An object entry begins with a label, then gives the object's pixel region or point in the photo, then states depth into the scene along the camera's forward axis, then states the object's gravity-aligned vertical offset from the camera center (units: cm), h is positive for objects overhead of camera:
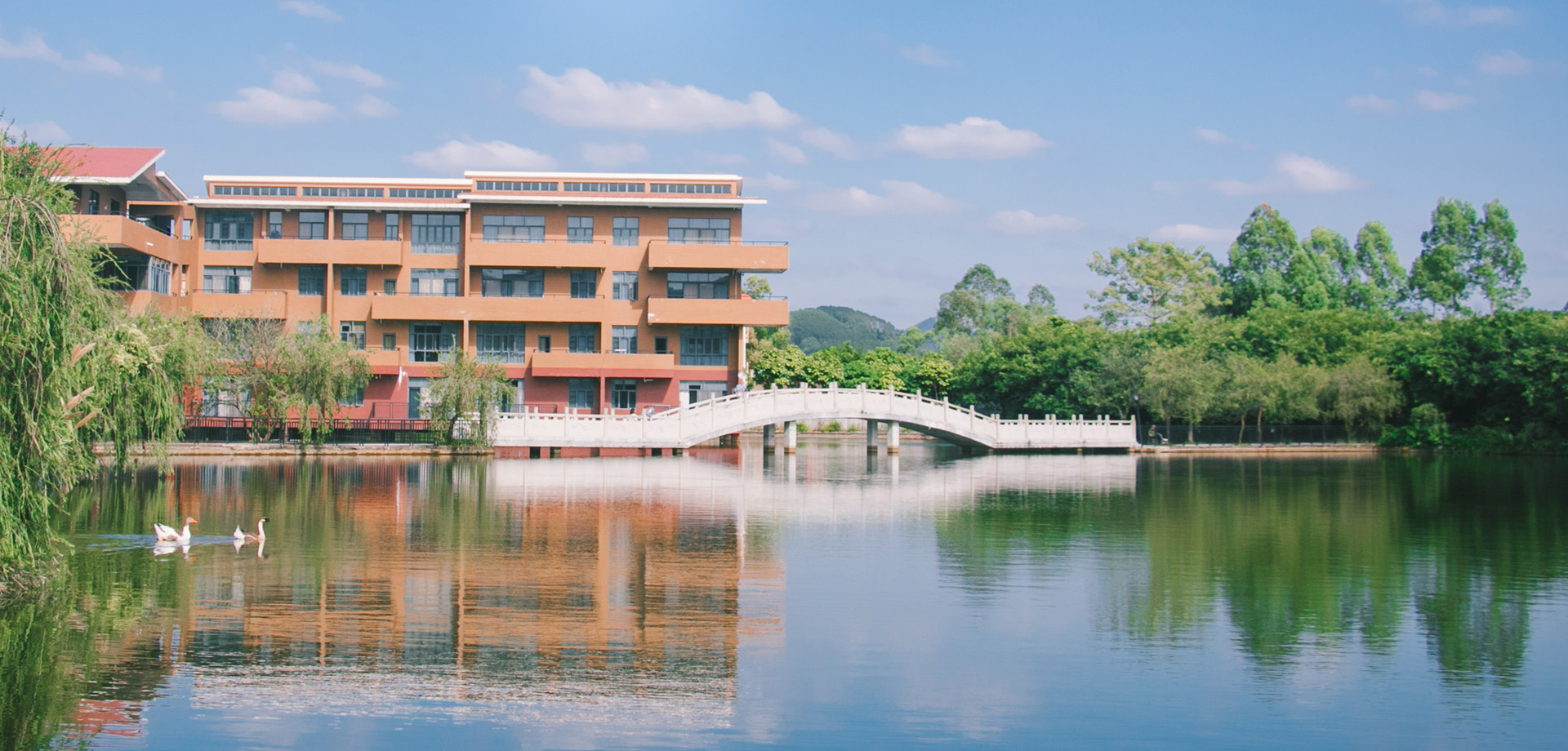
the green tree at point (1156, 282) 8069 +914
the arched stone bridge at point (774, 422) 4259 -4
